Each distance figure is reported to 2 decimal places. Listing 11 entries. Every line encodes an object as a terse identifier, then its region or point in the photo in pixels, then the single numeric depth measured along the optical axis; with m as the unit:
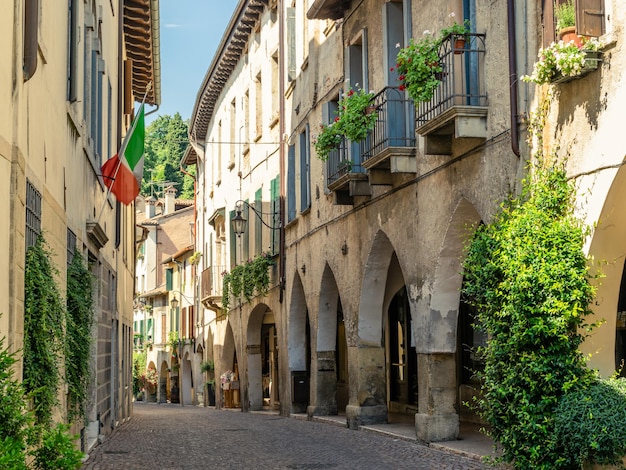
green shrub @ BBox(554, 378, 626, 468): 9.19
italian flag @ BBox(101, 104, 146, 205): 14.34
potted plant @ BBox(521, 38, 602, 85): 9.45
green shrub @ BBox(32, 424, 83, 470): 7.43
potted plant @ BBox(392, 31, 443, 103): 12.49
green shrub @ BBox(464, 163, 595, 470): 9.91
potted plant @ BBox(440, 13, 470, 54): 12.16
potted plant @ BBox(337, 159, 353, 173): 16.97
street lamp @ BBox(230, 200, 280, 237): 25.27
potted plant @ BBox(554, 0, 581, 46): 9.73
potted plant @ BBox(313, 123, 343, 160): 17.12
